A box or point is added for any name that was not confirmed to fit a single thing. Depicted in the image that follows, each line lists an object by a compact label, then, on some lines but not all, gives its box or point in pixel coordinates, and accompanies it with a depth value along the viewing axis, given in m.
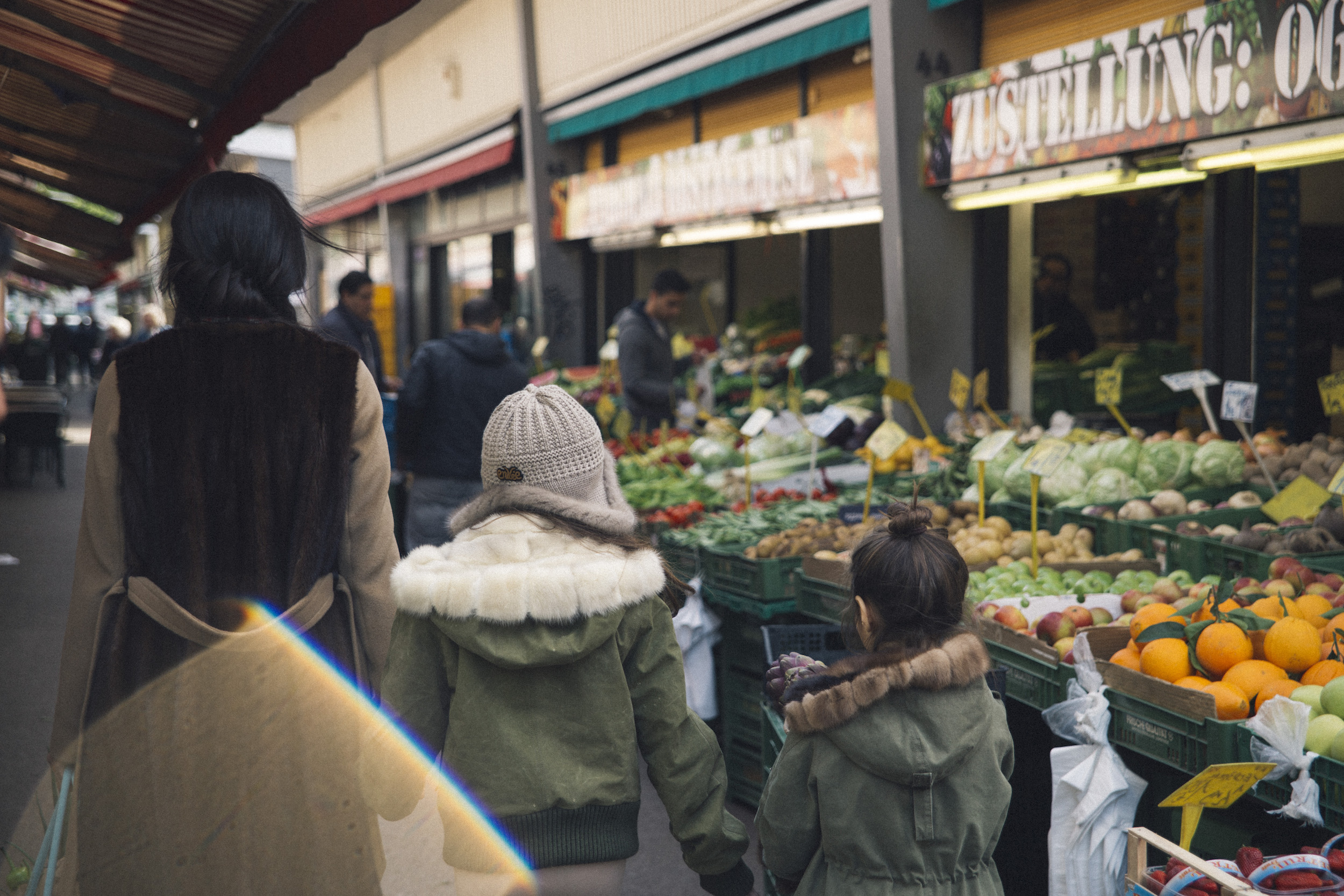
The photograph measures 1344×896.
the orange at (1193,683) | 3.12
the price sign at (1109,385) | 5.81
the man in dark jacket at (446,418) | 6.09
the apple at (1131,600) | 3.96
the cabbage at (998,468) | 6.05
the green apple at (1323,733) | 2.80
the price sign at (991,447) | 4.43
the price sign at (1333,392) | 4.45
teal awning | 8.23
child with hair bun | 2.29
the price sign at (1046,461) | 4.26
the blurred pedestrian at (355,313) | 7.52
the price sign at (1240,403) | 5.08
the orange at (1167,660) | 3.24
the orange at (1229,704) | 3.01
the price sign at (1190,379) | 5.44
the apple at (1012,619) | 3.86
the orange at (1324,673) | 3.09
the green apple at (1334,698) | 2.89
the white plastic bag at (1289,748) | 2.69
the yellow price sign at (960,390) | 6.44
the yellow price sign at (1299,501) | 4.26
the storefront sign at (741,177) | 8.38
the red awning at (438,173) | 14.22
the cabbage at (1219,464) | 5.46
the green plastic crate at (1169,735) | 2.89
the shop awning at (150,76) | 4.82
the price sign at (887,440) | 5.27
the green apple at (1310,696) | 2.97
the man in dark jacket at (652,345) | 7.82
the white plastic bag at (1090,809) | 3.03
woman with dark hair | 2.20
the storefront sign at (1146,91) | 5.20
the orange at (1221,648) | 3.23
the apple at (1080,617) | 3.80
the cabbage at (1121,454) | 5.70
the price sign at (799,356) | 8.27
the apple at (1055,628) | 3.76
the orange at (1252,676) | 3.10
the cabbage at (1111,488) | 5.44
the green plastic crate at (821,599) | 4.45
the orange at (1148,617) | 3.58
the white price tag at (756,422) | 5.92
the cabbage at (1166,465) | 5.55
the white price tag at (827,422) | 5.67
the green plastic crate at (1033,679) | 3.44
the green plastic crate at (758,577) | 4.84
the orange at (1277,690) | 3.02
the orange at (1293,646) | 3.20
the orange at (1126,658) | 3.40
